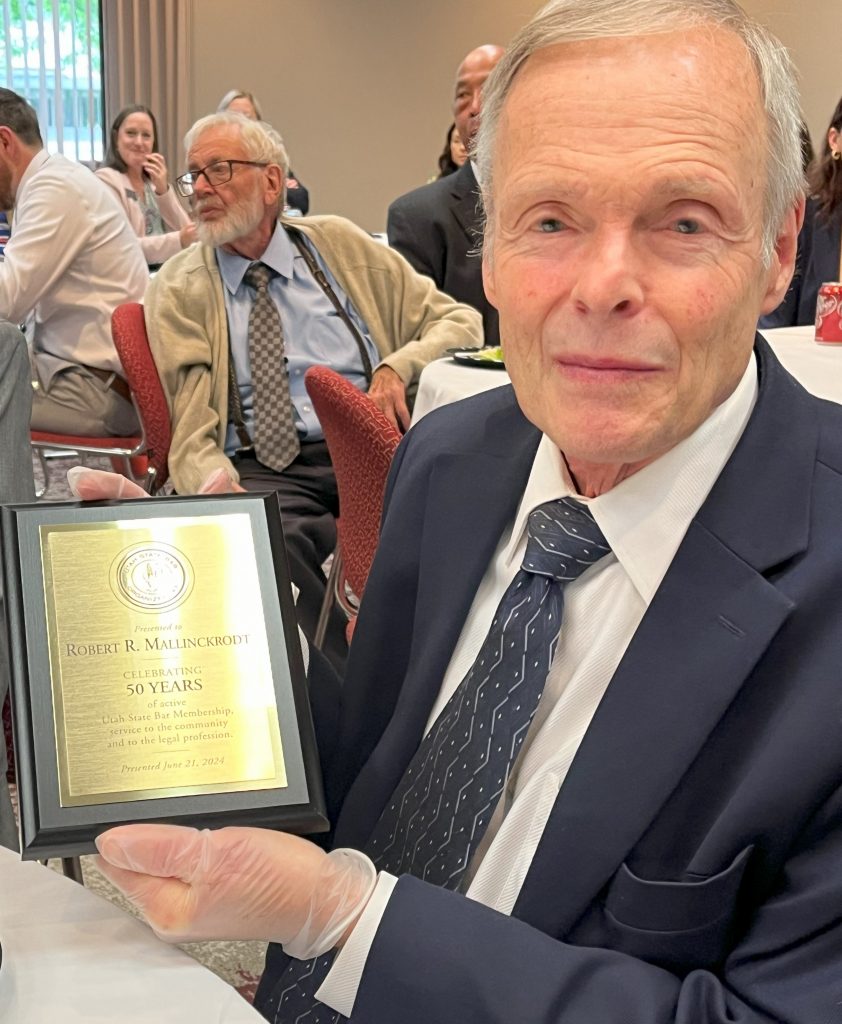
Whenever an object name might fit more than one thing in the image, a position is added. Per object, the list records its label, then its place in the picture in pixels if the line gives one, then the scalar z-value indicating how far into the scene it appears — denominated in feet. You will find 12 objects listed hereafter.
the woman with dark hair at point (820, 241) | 12.23
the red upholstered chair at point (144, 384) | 11.00
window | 30.30
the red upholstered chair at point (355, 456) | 7.70
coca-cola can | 8.57
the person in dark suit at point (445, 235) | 14.21
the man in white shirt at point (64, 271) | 13.32
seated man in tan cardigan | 10.95
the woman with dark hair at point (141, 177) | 24.14
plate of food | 9.25
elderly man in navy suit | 2.88
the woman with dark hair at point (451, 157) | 20.08
